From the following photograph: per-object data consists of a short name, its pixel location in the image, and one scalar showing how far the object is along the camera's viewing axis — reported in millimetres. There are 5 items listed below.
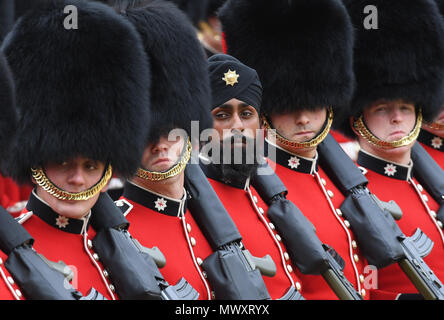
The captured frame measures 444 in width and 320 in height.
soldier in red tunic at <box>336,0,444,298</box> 10586
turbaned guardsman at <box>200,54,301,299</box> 8859
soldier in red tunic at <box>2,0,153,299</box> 7242
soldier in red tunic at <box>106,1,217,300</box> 8109
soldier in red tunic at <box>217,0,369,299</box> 9641
